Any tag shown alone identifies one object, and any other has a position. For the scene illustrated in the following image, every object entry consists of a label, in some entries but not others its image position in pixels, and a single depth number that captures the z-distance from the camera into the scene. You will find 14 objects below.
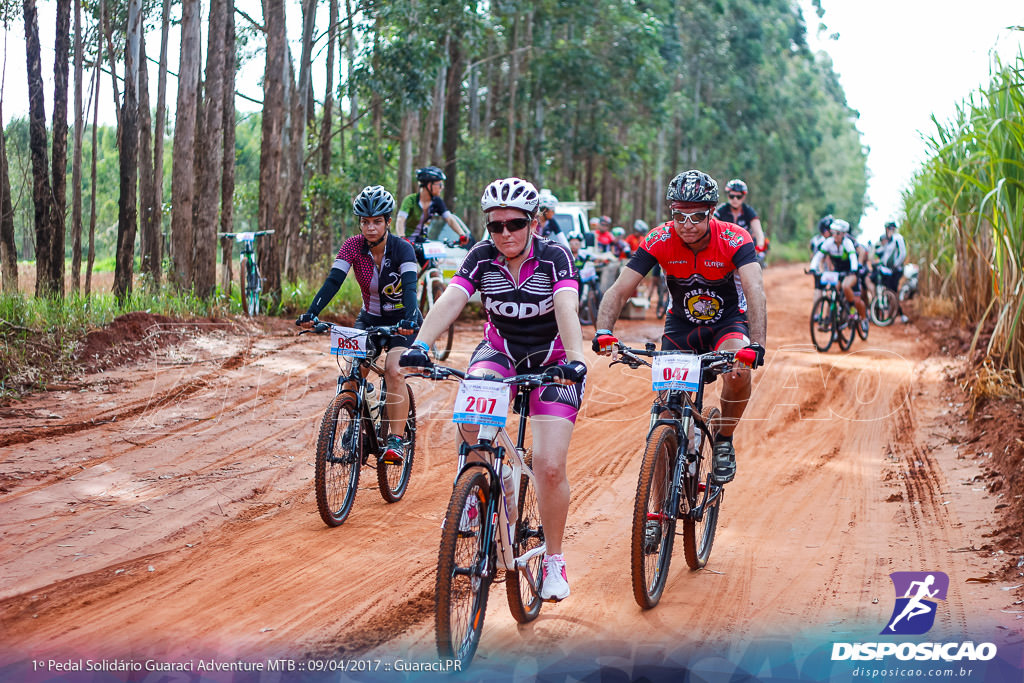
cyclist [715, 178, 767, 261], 12.56
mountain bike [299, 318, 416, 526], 6.24
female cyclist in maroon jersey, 6.78
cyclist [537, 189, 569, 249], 13.35
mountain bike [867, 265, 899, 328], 20.27
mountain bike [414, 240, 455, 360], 12.86
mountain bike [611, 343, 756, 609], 4.79
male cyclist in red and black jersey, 5.65
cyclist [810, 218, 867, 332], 16.05
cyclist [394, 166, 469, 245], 11.48
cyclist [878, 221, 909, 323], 20.27
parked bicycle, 14.65
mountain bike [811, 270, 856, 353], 15.71
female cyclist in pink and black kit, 4.56
